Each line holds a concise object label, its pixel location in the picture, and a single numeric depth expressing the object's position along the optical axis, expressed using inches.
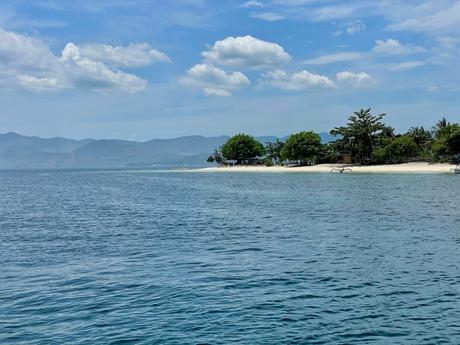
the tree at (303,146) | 7357.3
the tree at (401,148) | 6210.6
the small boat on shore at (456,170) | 4911.4
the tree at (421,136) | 6903.1
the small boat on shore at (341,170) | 6248.5
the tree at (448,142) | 5324.8
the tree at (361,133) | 6603.4
